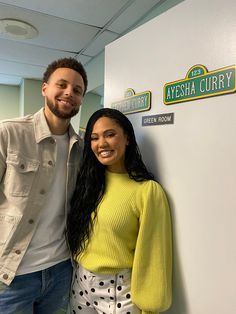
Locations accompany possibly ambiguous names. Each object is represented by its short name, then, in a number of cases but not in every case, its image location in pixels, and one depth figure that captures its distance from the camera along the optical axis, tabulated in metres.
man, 0.96
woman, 0.87
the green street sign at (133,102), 0.95
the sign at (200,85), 0.69
